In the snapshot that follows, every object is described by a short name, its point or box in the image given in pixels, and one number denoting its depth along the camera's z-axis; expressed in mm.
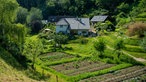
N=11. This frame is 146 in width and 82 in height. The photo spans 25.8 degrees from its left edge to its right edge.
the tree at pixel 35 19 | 87688
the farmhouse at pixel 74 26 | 77312
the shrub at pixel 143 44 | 52969
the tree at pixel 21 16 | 90188
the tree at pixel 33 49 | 46750
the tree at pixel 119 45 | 53944
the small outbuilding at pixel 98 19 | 88338
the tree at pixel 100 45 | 53594
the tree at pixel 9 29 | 47844
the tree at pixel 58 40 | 63375
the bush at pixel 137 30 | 65188
